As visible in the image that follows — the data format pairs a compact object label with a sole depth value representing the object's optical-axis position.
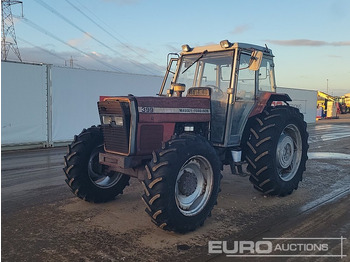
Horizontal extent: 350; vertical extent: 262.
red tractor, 4.14
